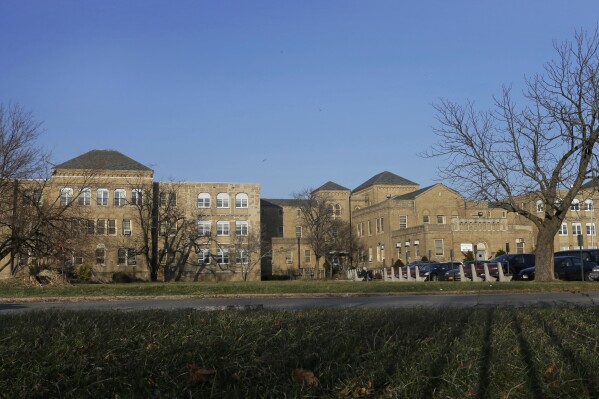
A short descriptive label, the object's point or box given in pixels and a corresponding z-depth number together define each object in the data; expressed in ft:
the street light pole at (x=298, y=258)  272.00
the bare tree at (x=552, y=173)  91.30
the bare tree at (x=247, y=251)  233.55
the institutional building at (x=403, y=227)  223.71
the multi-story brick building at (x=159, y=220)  214.28
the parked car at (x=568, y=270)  118.89
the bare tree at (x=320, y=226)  262.26
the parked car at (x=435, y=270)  145.07
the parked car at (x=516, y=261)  136.77
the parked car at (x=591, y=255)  135.64
